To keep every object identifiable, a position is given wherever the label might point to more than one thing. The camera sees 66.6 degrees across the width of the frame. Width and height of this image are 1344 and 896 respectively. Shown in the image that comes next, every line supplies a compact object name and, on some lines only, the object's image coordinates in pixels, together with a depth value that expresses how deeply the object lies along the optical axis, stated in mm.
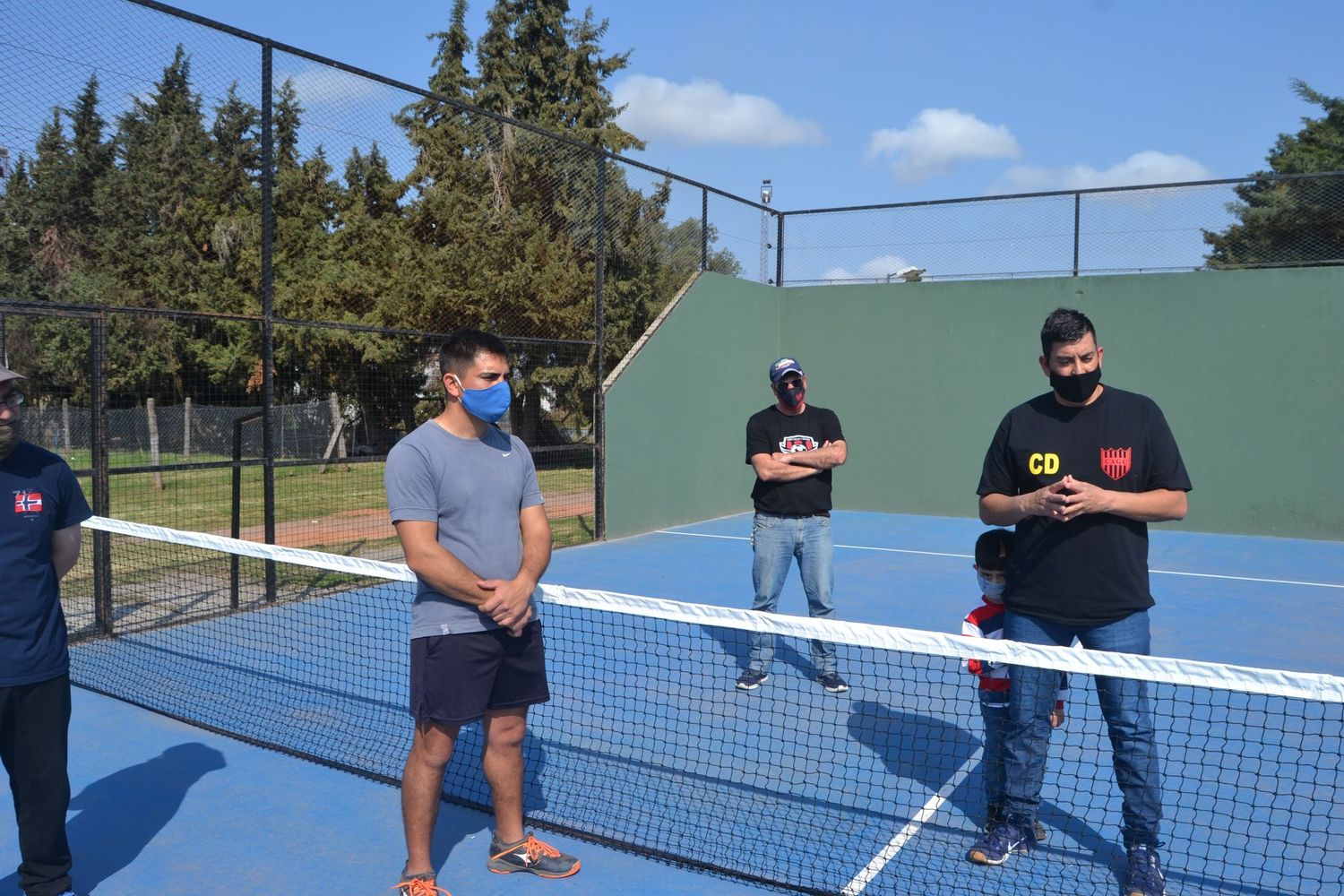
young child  3791
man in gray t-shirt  3221
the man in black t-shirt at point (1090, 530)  3340
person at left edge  3117
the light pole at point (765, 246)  14234
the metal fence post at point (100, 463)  6535
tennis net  3586
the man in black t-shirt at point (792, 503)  5562
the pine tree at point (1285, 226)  11820
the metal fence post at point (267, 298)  7230
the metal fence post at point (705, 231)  12695
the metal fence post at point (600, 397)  10727
